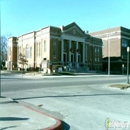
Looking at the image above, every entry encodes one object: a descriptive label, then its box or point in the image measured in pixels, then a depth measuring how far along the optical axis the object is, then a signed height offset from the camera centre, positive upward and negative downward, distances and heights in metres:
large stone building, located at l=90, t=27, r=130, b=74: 83.62 +7.12
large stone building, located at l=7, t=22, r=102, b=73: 65.50 +5.32
